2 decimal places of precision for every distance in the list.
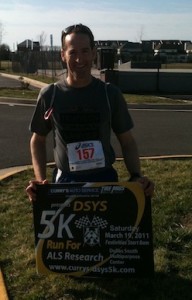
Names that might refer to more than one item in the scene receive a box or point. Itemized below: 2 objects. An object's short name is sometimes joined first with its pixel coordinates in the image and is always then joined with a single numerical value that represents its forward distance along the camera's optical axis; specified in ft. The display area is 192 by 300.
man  8.15
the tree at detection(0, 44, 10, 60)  199.18
